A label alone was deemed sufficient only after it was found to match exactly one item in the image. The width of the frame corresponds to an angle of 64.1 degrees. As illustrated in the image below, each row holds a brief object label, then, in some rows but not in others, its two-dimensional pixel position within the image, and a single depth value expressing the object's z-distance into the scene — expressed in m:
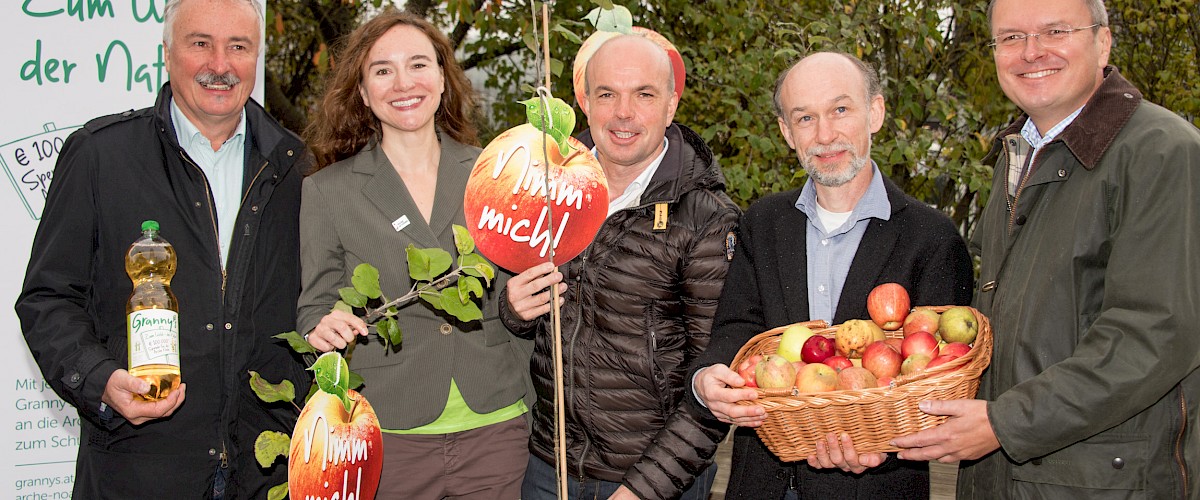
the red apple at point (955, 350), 2.03
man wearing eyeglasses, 1.93
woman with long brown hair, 2.62
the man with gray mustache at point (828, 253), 2.34
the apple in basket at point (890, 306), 2.18
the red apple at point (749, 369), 2.19
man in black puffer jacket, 2.55
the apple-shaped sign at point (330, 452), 1.85
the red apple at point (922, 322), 2.14
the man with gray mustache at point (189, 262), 2.58
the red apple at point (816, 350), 2.13
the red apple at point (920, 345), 2.07
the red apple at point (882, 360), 2.06
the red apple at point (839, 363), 2.11
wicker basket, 1.97
